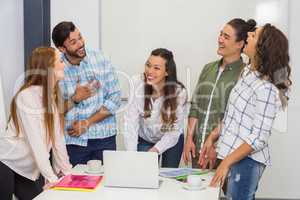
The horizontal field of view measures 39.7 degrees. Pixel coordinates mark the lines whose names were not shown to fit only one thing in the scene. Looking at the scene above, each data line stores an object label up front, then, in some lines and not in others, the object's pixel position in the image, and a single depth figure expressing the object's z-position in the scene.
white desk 1.96
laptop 2.04
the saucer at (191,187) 2.08
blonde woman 2.45
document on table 2.34
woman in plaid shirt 2.22
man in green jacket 2.87
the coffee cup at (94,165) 2.40
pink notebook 2.10
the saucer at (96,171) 2.38
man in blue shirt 2.93
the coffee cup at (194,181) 2.09
